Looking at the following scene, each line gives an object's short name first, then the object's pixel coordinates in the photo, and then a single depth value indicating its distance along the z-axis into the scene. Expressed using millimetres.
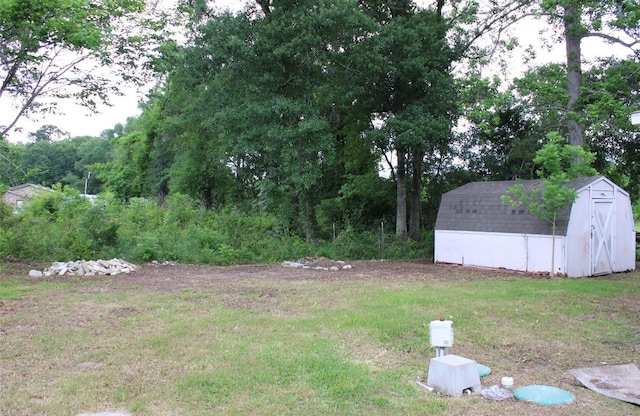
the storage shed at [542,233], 13273
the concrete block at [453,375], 4488
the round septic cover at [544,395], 4336
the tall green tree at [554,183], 12484
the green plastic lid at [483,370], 5068
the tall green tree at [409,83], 18047
